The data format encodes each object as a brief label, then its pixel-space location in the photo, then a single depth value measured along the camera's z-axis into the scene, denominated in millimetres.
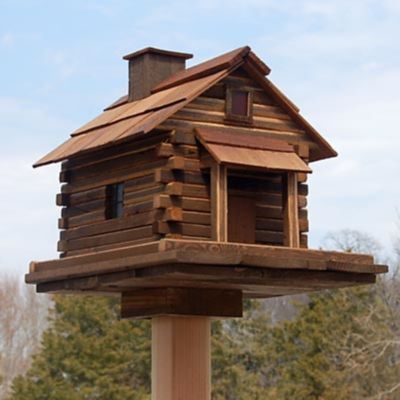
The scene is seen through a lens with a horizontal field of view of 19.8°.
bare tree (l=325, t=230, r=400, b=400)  28984
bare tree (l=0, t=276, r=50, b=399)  47094
